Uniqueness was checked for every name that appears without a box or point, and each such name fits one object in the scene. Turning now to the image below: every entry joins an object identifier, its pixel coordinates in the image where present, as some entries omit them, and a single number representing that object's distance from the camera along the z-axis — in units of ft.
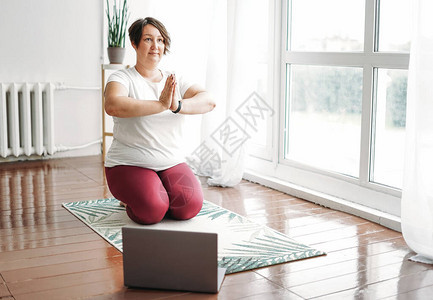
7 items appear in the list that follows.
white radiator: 15.14
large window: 10.64
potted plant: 14.84
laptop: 7.24
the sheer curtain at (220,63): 12.98
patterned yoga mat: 8.66
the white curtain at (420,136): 8.54
